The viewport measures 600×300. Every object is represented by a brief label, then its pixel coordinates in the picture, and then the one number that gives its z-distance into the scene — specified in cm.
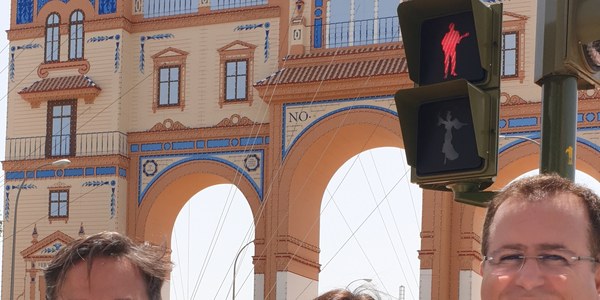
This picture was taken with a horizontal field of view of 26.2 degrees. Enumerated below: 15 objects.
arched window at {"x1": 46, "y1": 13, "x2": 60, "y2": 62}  3112
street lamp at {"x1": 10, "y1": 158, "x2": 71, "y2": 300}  2815
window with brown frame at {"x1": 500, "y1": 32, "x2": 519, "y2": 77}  2720
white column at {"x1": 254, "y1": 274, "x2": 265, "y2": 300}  2897
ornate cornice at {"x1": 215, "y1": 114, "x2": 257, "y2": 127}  2959
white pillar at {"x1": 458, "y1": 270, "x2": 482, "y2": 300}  2708
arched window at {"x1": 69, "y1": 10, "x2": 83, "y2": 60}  3100
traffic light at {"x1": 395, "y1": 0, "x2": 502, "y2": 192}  475
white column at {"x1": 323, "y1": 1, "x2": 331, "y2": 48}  2877
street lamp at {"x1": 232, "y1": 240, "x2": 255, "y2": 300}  2937
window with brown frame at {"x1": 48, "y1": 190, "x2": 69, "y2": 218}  3072
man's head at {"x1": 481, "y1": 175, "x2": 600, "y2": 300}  269
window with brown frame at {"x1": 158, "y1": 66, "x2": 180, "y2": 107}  3041
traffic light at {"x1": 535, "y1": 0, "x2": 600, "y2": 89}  486
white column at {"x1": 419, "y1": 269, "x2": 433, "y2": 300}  2708
